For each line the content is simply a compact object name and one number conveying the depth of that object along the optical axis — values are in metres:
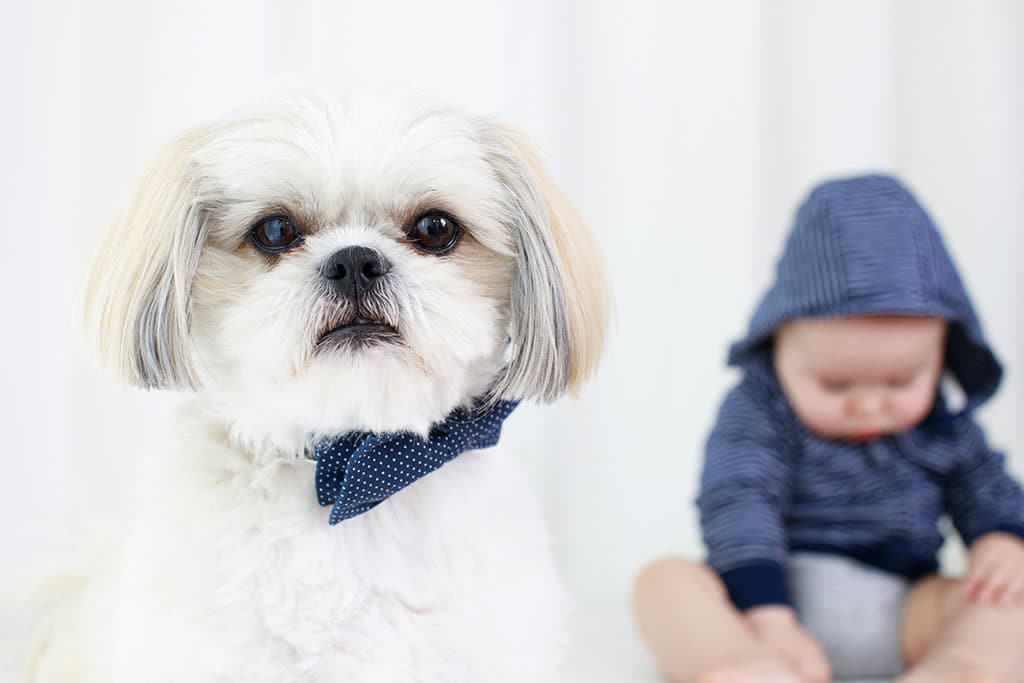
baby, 1.52
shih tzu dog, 0.97
